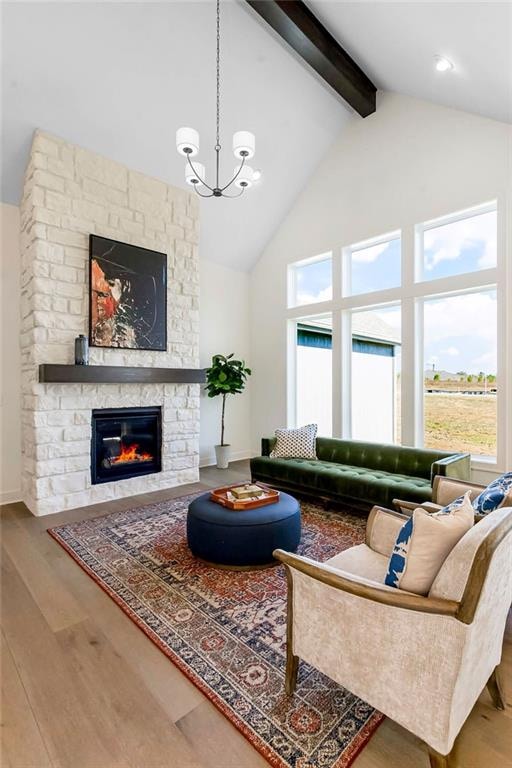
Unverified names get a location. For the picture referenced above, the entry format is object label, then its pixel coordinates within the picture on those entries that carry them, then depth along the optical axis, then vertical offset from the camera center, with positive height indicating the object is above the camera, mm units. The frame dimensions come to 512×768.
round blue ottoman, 2652 -1038
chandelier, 2938 +1874
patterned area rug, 1494 -1334
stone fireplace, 3912 +864
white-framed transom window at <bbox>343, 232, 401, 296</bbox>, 4941 +1650
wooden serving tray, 2854 -869
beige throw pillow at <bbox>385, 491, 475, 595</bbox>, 1357 -576
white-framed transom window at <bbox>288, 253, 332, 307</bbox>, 5762 +1667
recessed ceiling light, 3329 +2853
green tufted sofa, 3531 -890
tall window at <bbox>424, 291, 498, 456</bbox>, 4191 +180
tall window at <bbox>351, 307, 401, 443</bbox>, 5398 +169
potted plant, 5832 +96
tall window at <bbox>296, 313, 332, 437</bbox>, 6090 +298
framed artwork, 4270 +1054
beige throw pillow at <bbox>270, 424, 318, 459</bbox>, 4742 -712
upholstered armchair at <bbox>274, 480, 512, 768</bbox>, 1179 -842
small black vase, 4059 +370
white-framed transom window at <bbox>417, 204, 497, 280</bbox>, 4160 +1655
